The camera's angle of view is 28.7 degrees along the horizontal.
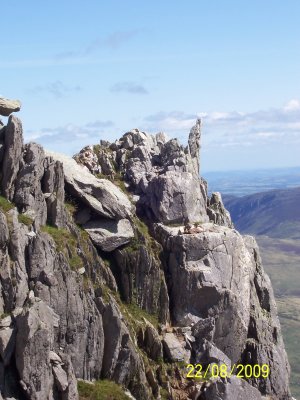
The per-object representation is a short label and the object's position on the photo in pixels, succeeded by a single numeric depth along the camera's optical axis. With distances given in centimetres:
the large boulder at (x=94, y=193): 5338
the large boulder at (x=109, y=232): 5191
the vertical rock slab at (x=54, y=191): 4869
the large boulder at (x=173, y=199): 5773
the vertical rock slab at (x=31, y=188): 4706
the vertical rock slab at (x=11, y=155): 4762
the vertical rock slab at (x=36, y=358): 3838
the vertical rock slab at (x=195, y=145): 6681
